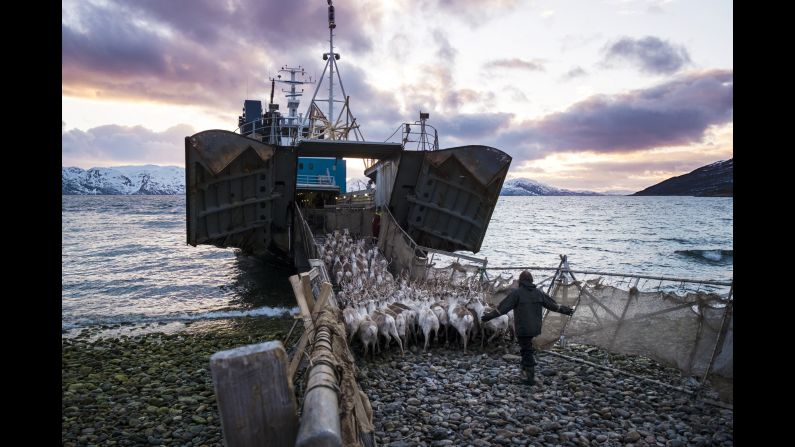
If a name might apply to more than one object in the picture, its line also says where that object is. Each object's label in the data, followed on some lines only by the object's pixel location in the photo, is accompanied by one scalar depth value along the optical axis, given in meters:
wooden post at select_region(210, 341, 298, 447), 2.71
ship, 14.25
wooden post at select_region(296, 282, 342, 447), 2.54
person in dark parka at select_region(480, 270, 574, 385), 7.11
